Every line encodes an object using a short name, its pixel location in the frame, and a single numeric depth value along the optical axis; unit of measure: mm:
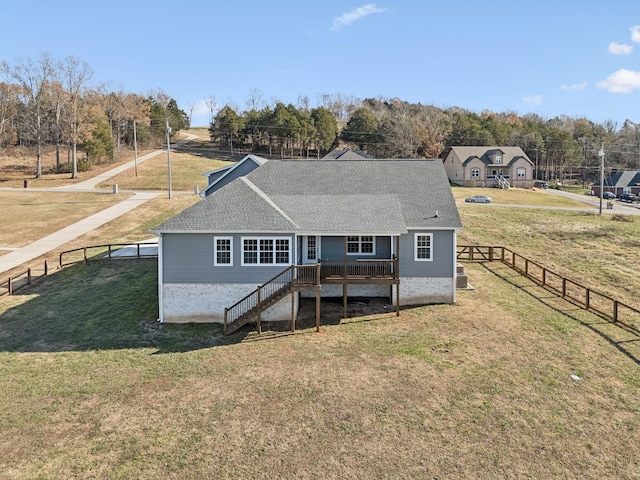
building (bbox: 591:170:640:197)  77875
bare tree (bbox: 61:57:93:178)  63219
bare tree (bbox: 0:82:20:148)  78250
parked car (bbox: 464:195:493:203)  53969
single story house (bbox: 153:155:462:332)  19297
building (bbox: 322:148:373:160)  65188
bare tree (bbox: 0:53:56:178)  65081
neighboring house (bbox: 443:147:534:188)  74750
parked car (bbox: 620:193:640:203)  68000
